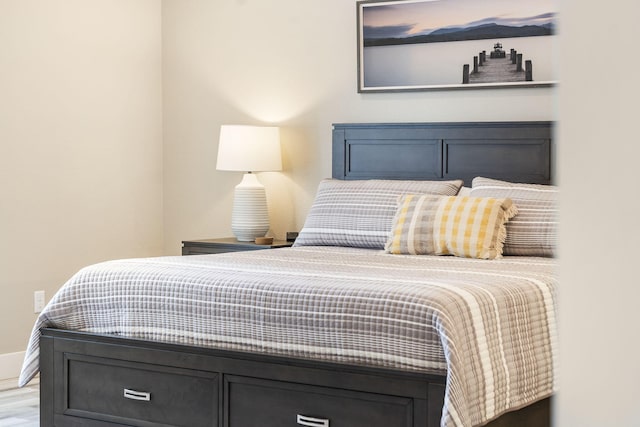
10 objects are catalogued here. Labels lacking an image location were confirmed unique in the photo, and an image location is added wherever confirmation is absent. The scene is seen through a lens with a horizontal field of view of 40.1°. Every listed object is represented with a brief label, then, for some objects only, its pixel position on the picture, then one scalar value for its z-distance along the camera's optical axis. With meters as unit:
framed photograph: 4.27
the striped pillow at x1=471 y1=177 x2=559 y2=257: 3.62
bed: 2.47
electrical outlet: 4.69
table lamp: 4.77
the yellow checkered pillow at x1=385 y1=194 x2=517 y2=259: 3.58
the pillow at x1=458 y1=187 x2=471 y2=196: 4.07
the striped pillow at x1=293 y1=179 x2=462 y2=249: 4.05
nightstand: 4.59
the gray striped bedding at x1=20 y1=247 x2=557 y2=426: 2.44
